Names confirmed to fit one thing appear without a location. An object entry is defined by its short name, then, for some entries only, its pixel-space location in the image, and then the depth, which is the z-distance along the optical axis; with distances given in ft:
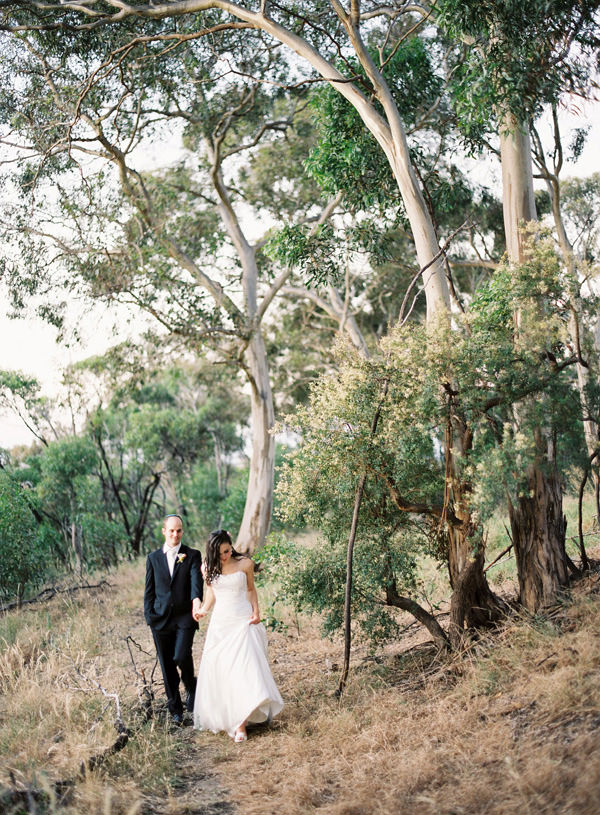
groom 22.36
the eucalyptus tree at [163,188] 42.34
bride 20.04
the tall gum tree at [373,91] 23.22
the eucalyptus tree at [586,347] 21.24
